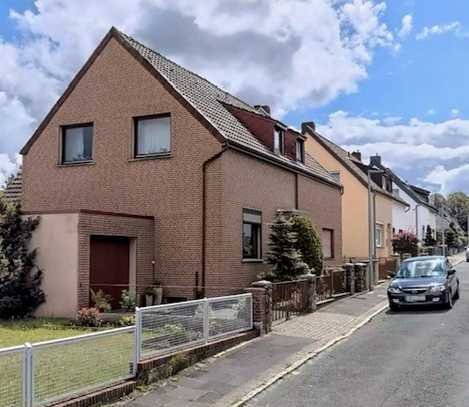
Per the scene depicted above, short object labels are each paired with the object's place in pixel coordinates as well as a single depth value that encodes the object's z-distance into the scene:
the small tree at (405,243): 42.06
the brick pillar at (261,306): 12.85
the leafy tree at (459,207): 120.88
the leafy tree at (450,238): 70.81
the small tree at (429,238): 59.84
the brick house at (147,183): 15.98
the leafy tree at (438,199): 96.54
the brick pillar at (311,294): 16.91
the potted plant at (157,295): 17.41
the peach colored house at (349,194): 37.53
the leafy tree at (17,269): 15.09
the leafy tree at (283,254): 18.25
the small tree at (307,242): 19.92
